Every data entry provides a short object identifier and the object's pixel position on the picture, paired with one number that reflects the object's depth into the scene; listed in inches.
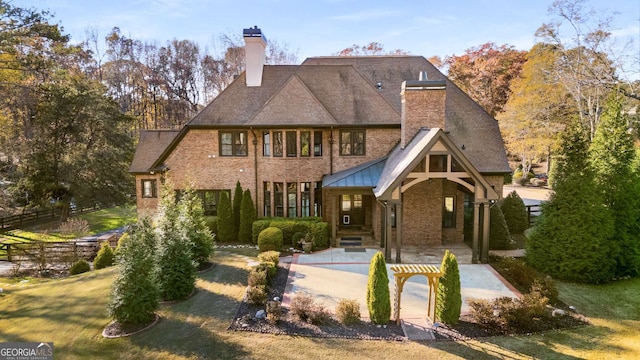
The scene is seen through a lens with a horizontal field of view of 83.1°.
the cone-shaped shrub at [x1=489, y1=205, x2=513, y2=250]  675.4
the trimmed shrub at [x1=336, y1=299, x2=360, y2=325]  395.5
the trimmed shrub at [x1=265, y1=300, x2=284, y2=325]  392.8
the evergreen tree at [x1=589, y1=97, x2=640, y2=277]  518.3
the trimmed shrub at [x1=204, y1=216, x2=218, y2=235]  741.9
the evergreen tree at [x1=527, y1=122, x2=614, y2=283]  506.0
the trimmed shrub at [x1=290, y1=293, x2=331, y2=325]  396.2
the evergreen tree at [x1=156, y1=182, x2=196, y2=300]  455.8
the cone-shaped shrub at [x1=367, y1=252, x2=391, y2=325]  390.3
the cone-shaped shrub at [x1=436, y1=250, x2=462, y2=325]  386.3
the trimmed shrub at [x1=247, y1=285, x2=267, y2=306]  440.8
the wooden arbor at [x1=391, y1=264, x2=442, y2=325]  386.6
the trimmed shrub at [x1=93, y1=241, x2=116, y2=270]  645.9
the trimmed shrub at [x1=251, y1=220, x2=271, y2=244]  706.8
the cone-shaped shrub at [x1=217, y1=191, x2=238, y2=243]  732.7
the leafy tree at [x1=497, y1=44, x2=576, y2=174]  1207.6
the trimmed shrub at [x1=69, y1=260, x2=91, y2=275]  643.5
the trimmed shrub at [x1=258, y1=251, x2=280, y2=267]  557.0
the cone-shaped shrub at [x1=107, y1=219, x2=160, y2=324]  390.3
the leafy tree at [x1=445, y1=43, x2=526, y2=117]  1724.9
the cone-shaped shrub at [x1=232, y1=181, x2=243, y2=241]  743.7
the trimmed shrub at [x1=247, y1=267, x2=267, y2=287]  470.3
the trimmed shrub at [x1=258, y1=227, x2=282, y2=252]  647.8
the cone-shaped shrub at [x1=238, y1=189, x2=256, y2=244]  729.6
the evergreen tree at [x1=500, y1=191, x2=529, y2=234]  786.2
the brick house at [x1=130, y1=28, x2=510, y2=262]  689.6
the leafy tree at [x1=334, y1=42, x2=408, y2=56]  1948.5
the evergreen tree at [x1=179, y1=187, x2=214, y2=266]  559.5
